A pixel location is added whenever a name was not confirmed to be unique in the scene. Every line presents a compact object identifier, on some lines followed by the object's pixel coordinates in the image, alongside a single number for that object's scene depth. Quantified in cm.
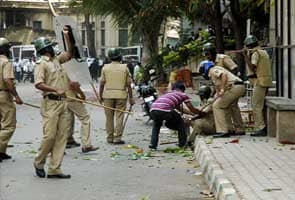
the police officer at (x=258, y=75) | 1163
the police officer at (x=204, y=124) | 1181
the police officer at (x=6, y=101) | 1020
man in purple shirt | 1139
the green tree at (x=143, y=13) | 1964
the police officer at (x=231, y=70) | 1188
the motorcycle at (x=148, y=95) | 1577
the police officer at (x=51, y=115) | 885
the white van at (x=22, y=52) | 5228
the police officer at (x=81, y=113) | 1132
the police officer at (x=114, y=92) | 1266
